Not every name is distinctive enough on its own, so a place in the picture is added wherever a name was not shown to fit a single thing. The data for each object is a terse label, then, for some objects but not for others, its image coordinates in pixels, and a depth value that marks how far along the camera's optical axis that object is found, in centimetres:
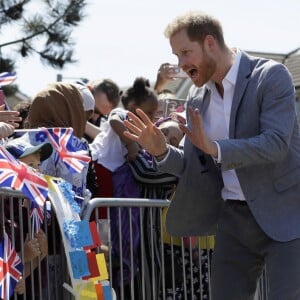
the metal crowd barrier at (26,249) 416
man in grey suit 370
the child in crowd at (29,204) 418
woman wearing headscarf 460
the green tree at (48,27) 1578
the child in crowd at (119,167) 498
